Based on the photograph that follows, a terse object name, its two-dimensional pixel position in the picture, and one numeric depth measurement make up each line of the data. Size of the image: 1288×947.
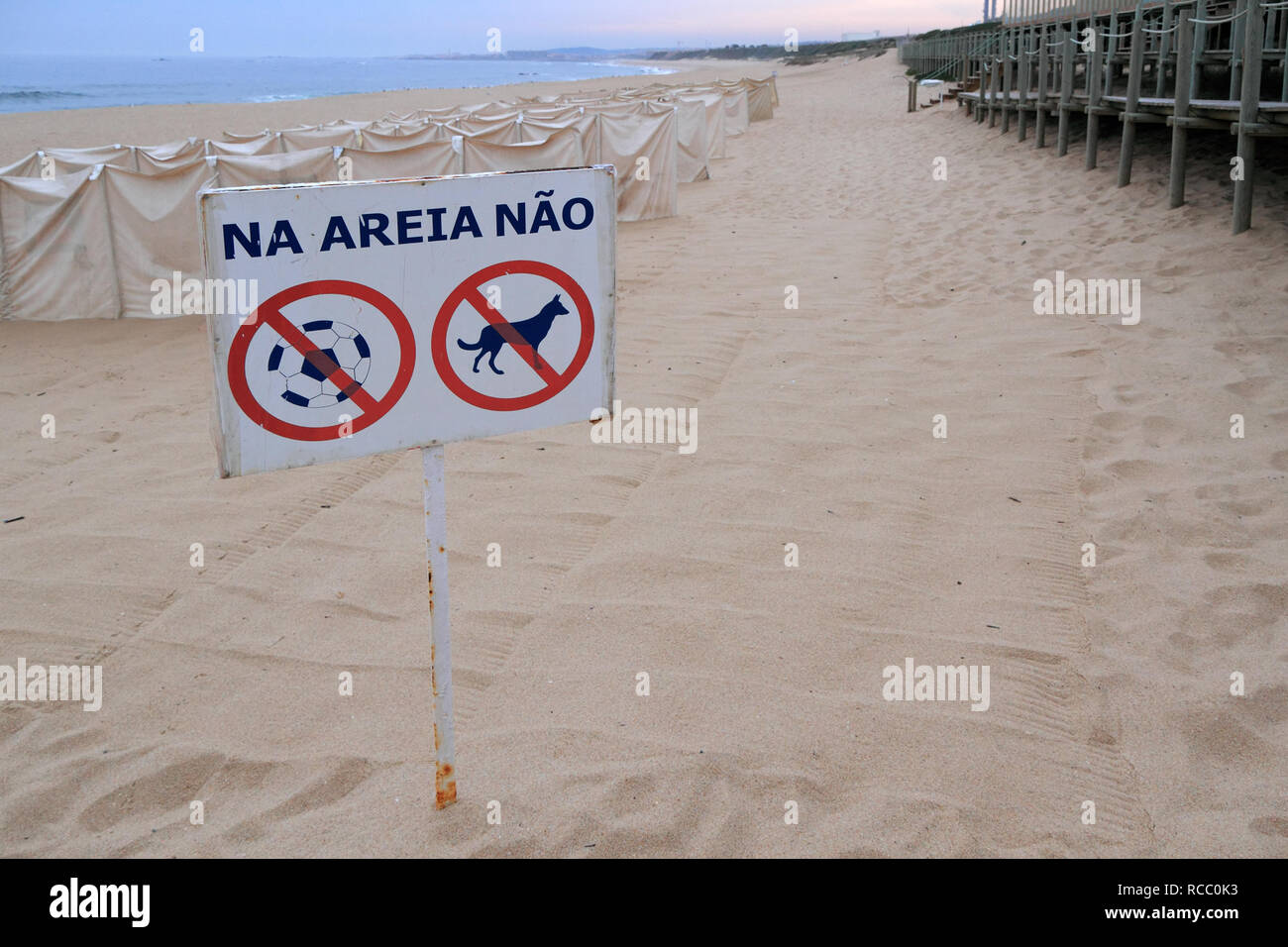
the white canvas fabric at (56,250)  10.25
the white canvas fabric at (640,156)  15.87
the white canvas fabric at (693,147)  20.41
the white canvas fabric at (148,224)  10.54
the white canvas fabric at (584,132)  16.09
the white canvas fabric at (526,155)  14.19
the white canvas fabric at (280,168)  10.86
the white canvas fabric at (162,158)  12.31
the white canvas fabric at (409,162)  12.30
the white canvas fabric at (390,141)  14.32
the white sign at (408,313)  2.58
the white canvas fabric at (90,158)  11.52
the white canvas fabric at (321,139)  14.54
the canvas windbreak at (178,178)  10.35
